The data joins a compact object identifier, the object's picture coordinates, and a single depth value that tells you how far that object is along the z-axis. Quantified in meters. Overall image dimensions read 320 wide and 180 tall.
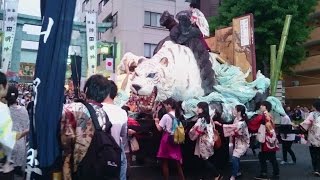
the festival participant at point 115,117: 2.40
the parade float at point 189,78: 5.19
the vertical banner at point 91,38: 12.51
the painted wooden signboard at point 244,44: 6.22
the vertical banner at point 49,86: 2.04
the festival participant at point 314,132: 5.73
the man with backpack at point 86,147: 2.12
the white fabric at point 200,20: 6.23
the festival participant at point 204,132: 4.74
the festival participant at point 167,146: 4.56
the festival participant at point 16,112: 3.21
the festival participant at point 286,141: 6.29
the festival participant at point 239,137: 5.05
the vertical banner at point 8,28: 11.38
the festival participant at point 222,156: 6.16
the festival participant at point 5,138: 2.11
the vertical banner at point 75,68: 5.55
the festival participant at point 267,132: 5.23
